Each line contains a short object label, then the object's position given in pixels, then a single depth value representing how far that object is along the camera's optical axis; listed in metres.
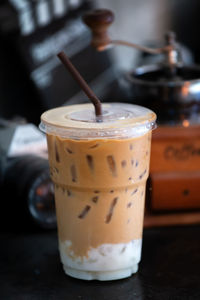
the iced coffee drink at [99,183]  0.62
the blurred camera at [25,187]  0.77
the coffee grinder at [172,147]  0.78
